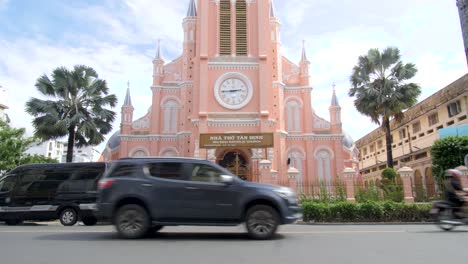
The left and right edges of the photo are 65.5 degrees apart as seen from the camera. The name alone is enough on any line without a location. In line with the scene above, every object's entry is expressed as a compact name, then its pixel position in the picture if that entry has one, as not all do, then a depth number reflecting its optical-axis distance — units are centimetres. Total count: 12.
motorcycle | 889
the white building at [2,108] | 3538
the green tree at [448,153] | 2008
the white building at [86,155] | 6694
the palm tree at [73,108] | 2138
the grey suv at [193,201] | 713
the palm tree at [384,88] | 2480
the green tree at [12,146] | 2320
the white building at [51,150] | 6227
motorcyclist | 904
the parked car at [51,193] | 1327
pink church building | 2705
